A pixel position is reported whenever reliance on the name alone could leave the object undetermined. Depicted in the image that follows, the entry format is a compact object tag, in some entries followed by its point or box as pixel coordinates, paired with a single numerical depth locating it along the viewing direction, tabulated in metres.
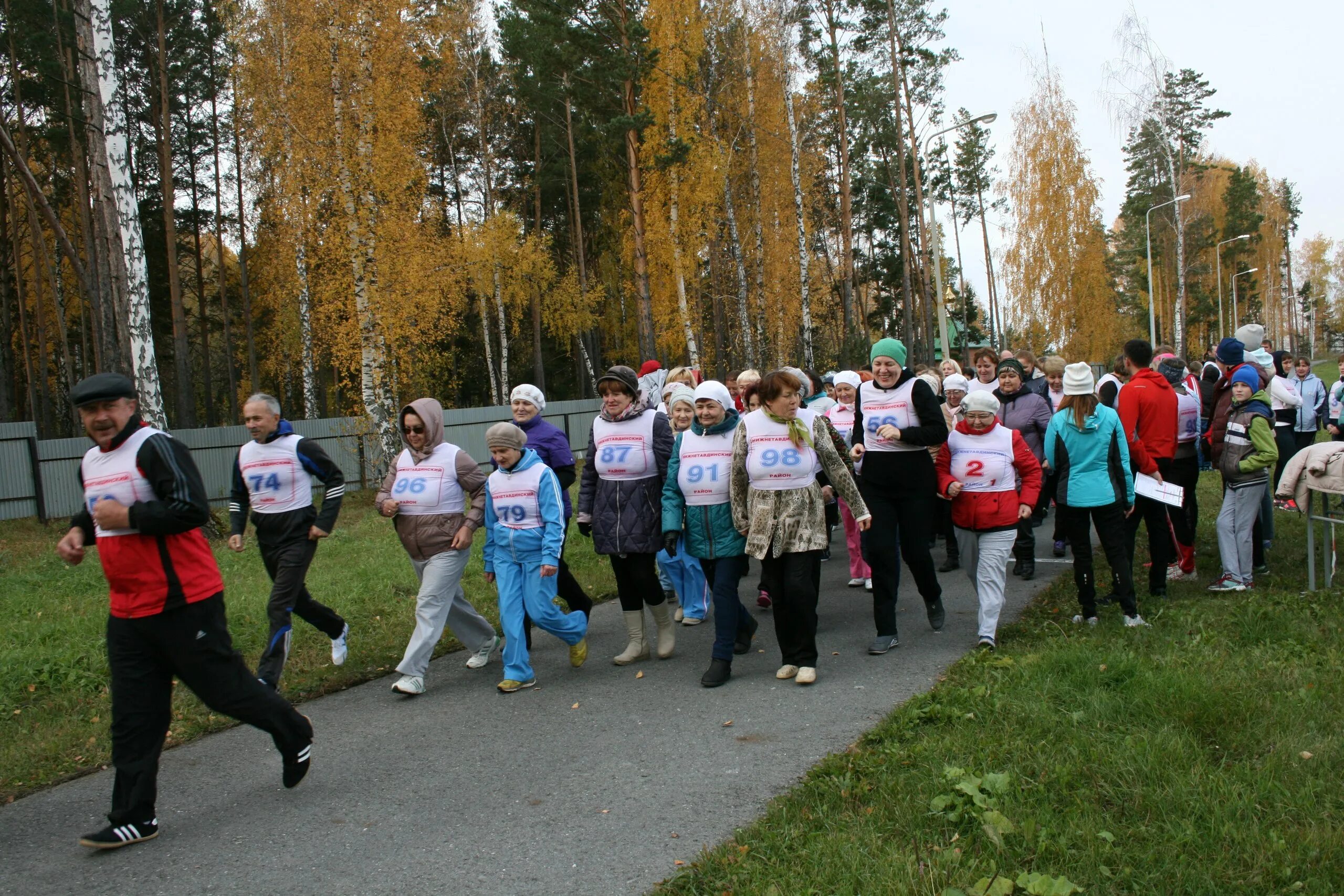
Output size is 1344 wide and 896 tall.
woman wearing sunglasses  6.44
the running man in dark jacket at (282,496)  6.48
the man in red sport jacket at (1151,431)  7.64
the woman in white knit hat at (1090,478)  6.96
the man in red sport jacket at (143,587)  4.27
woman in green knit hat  6.85
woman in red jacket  6.68
